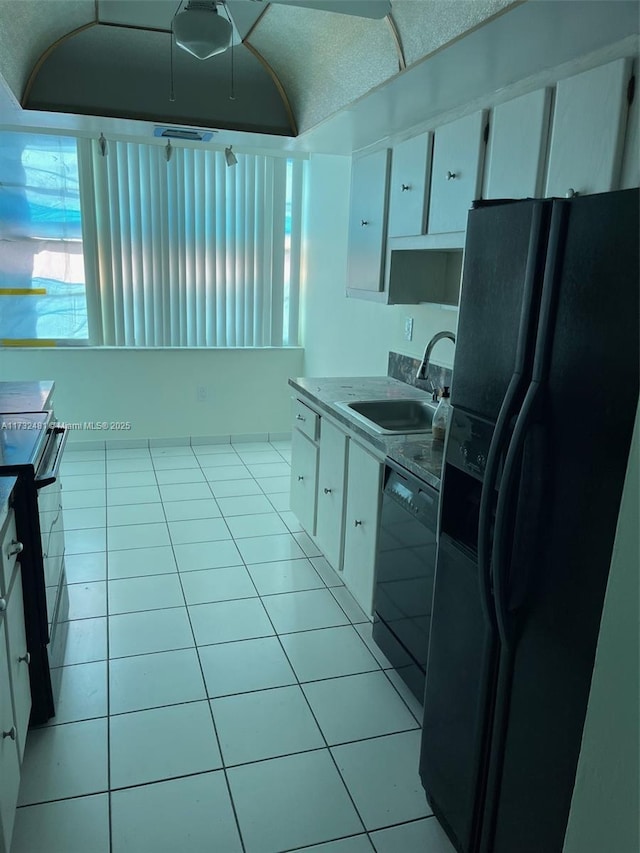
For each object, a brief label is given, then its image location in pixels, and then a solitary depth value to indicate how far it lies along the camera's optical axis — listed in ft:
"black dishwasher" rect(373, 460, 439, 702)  6.77
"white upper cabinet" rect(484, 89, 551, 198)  6.26
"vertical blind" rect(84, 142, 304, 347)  15.60
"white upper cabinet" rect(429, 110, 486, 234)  7.34
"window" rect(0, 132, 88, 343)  14.83
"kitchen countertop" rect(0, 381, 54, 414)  8.37
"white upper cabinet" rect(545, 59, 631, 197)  5.40
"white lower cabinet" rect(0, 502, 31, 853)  4.91
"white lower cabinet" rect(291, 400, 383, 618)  8.37
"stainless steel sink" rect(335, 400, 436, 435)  9.78
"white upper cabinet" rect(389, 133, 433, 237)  8.57
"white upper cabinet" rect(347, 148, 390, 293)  9.87
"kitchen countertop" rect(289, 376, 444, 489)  6.96
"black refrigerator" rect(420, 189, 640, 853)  3.74
